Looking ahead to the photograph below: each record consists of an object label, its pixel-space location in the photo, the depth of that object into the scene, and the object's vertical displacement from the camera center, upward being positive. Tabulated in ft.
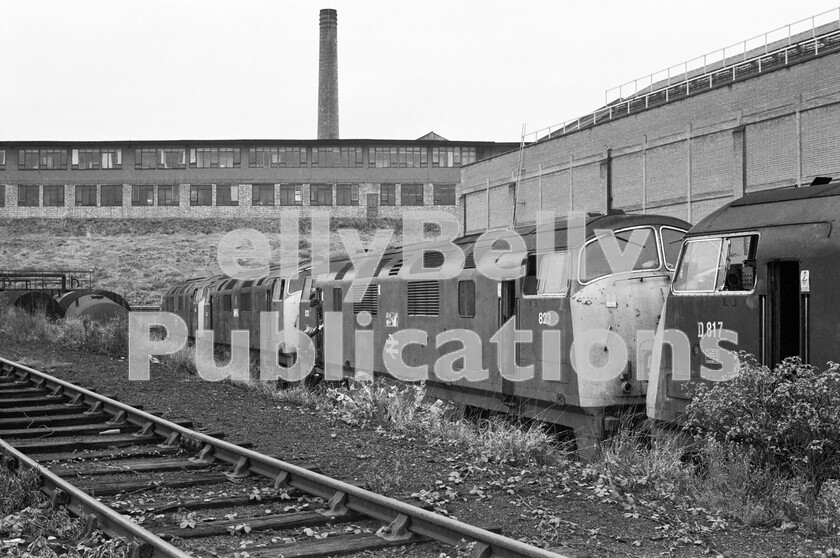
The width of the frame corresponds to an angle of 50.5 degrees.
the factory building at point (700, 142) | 109.91 +21.18
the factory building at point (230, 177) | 237.45 +29.35
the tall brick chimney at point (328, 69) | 235.81 +57.08
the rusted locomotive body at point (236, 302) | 72.02 -1.67
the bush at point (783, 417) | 24.61 -3.77
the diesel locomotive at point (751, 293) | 27.09 -0.28
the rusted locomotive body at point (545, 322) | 34.42 -1.61
